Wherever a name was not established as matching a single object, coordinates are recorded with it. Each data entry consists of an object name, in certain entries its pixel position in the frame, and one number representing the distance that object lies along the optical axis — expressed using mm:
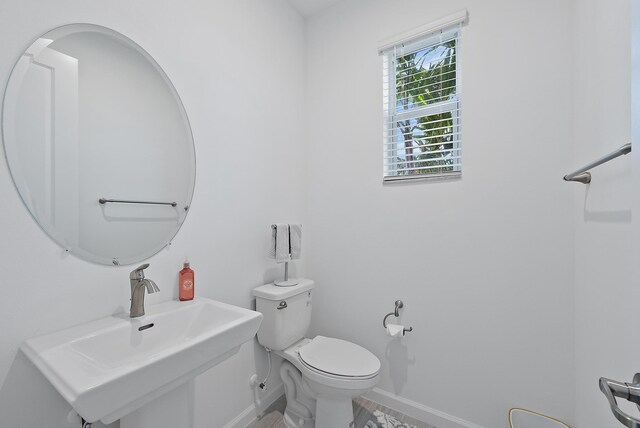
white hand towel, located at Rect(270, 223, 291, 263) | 1682
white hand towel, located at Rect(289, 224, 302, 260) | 1740
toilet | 1362
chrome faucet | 1025
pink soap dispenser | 1245
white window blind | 1590
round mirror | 890
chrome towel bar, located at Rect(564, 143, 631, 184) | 723
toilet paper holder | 1666
